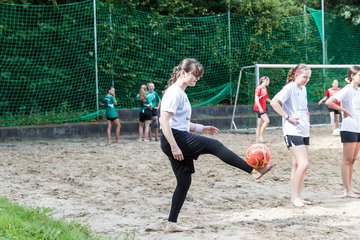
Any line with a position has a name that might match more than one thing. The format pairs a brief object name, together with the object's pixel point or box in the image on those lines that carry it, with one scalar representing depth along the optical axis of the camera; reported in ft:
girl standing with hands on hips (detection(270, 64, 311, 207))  24.61
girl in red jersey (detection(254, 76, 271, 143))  50.14
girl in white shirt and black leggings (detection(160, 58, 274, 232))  19.54
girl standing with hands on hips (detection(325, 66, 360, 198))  26.91
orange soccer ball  20.20
